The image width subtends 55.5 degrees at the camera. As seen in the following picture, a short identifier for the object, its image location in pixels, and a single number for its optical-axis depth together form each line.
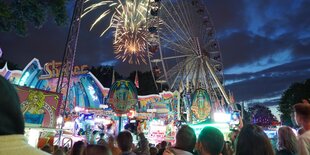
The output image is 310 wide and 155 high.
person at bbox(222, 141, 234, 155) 5.45
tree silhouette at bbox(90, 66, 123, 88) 55.00
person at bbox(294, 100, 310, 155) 3.60
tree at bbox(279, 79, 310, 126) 50.88
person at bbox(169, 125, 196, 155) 3.86
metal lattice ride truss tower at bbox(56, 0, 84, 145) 14.00
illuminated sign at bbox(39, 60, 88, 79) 25.45
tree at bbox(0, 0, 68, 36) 8.98
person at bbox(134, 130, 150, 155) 6.46
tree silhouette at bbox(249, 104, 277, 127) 93.88
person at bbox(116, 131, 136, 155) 4.56
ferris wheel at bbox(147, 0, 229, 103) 26.64
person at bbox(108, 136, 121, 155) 5.15
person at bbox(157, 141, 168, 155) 7.06
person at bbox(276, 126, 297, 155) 3.72
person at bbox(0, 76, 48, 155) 1.14
